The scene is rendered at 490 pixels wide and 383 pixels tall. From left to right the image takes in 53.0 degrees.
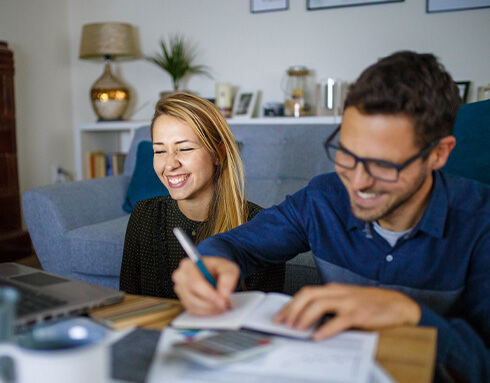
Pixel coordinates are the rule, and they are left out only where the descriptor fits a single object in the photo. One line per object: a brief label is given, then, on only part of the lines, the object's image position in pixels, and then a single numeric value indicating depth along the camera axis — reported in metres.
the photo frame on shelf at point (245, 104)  3.24
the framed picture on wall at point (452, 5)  2.77
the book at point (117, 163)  3.70
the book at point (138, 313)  0.69
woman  1.46
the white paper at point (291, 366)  0.51
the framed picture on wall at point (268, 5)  3.22
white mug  0.45
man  0.67
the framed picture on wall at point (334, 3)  2.98
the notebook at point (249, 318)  0.63
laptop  0.67
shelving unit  3.03
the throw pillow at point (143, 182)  2.43
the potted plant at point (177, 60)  3.35
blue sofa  2.12
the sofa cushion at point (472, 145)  1.31
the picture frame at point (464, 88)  2.80
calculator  0.54
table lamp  3.35
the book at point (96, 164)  3.70
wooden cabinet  3.05
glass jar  3.01
